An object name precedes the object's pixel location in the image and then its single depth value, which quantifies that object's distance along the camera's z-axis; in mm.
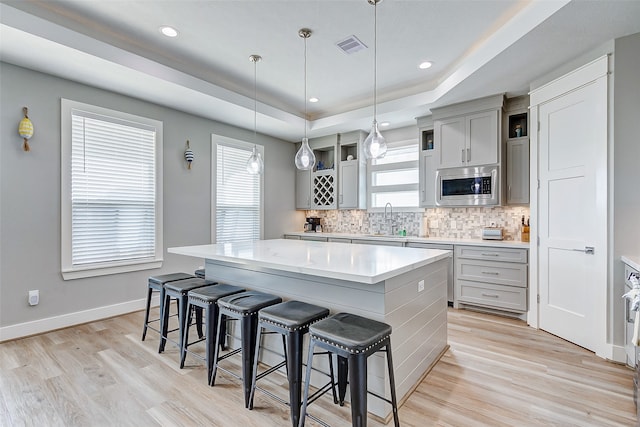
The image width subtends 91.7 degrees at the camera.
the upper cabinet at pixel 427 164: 4520
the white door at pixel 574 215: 2781
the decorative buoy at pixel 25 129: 3059
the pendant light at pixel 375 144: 2697
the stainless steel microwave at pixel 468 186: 3961
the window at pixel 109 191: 3418
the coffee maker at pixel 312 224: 6176
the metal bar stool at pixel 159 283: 2871
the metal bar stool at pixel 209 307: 2340
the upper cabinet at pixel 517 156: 3873
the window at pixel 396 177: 5070
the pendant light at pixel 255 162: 3383
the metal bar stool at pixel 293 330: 1845
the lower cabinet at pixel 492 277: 3631
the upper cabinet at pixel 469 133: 3912
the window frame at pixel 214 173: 4824
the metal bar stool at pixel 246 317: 2087
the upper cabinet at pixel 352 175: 5387
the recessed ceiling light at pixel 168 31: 2852
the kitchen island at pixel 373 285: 1954
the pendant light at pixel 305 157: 3184
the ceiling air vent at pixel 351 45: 3029
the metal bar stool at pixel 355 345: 1547
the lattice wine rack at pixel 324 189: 5723
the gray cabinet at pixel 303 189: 6102
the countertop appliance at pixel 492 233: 4031
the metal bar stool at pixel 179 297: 2629
